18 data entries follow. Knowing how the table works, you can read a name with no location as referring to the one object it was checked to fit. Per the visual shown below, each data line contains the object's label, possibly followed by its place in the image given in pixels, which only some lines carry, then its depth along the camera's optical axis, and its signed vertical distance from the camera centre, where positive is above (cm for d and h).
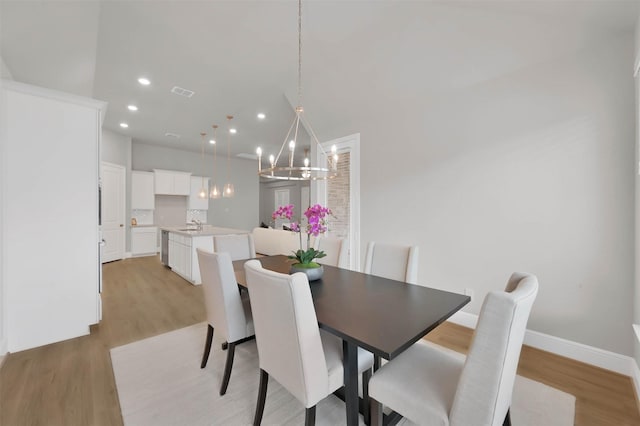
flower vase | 195 -46
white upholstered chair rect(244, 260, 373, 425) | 118 -62
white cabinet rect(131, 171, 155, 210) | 683 +49
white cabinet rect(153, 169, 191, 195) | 716 +79
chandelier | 201 +44
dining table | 115 -55
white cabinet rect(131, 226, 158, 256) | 677 -84
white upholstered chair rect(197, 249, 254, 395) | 179 -67
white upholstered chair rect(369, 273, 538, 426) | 93 -72
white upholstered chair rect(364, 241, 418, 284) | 218 -45
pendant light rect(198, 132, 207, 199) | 564 +37
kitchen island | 444 -73
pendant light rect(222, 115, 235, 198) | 518 +44
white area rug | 160 -130
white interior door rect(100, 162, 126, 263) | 604 -3
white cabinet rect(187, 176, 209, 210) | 793 +34
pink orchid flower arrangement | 185 -9
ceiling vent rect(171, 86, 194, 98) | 399 +187
